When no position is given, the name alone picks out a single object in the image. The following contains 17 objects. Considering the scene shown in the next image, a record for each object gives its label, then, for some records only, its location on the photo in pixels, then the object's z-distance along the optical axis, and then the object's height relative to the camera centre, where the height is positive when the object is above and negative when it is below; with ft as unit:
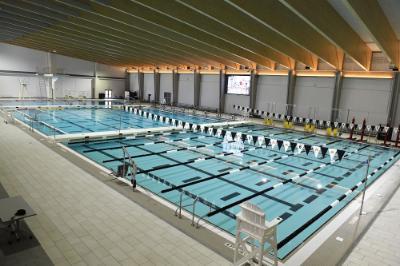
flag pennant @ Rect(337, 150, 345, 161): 24.50 -4.81
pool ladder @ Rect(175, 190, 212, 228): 13.42 -6.38
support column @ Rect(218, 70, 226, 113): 74.49 +0.85
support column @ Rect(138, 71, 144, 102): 104.06 +2.21
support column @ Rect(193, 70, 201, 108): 81.35 +1.66
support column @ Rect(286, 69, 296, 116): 59.45 +1.32
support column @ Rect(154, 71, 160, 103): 96.84 +1.56
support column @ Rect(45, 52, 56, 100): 86.92 +1.57
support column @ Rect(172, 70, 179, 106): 89.10 +1.98
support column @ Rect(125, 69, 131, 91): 110.45 +3.49
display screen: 70.63 +2.80
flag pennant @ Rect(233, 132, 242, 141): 31.11 -4.59
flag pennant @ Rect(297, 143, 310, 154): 27.23 -4.85
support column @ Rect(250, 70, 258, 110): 67.40 +1.83
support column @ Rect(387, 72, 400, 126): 46.83 +0.21
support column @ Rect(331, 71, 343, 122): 53.01 +0.76
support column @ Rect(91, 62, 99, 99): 99.55 +2.10
